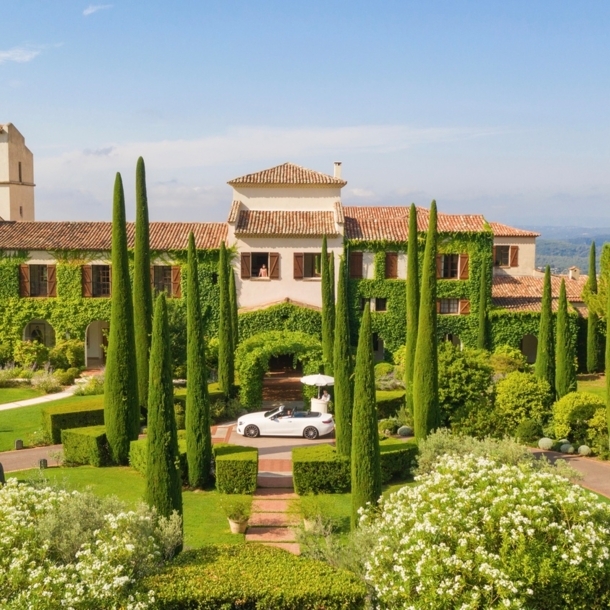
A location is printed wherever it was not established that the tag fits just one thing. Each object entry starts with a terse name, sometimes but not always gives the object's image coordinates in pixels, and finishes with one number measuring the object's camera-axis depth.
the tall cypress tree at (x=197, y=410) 21.62
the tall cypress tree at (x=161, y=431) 16.56
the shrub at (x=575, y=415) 26.14
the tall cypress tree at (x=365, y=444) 16.94
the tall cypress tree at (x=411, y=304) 28.28
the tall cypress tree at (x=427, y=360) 24.59
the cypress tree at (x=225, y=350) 31.84
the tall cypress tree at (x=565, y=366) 31.00
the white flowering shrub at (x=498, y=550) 11.39
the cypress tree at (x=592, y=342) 41.19
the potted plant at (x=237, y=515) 18.08
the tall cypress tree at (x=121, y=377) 23.94
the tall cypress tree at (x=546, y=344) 31.06
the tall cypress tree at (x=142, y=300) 27.30
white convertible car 26.95
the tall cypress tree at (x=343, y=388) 22.12
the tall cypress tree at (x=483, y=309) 40.69
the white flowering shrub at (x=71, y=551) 10.86
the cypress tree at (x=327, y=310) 34.56
